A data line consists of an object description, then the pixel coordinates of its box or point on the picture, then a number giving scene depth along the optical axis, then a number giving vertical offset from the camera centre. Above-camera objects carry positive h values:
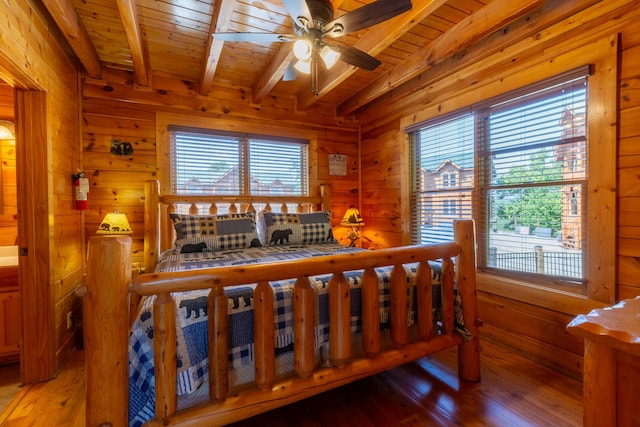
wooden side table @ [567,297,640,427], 0.79 -0.47
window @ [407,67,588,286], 1.90 +0.20
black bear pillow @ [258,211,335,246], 2.83 -0.20
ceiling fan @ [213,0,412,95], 1.41 +0.95
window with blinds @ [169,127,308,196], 3.04 +0.50
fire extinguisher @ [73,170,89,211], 2.40 +0.18
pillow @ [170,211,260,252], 2.50 -0.20
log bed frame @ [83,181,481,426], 1.00 -0.51
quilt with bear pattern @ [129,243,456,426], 1.11 -0.52
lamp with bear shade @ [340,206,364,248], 3.37 -0.15
